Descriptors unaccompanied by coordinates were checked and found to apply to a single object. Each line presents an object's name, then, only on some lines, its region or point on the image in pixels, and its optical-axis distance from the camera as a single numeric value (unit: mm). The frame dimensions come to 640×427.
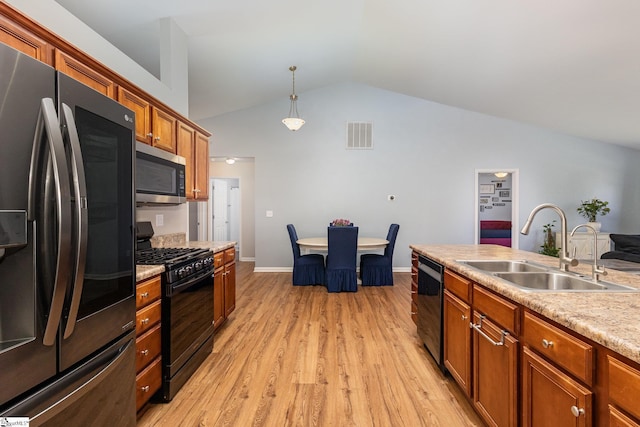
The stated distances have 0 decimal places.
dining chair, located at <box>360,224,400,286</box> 4805
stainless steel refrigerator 812
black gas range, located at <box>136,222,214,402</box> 1896
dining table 4602
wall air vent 5836
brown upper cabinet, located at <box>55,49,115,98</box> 1488
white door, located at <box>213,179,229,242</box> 7254
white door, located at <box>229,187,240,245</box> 7457
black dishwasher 2227
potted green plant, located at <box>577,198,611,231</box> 5531
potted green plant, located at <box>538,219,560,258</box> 5471
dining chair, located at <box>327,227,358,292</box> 4410
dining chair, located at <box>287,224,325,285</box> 4785
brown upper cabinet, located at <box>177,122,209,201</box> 2831
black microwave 2070
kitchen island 863
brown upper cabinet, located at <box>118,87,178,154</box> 2069
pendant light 4379
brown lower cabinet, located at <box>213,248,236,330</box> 2785
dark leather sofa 3807
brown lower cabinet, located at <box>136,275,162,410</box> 1646
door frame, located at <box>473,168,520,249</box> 5734
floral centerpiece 4937
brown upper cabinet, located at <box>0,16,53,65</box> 1187
